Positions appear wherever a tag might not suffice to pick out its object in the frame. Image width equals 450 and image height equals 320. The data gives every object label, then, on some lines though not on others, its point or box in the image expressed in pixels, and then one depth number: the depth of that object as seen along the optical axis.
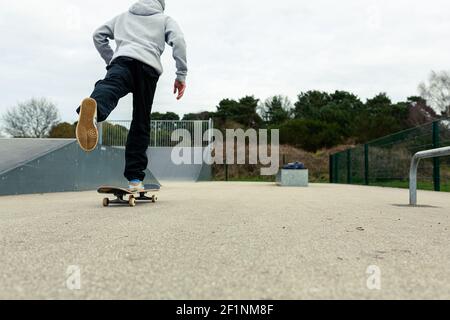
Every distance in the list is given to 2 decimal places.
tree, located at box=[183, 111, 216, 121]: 36.34
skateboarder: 3.35
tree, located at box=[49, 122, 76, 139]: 21.20
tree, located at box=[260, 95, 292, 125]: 36.62
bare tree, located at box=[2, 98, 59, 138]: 20.03
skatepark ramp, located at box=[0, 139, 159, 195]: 5.31
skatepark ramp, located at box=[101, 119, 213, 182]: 19.33
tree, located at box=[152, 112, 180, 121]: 38.77
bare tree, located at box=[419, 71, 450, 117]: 29.19
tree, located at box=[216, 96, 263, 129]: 35.66
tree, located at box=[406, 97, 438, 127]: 30.73
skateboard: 3.34
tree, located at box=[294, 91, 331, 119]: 36.31
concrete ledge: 11.88
